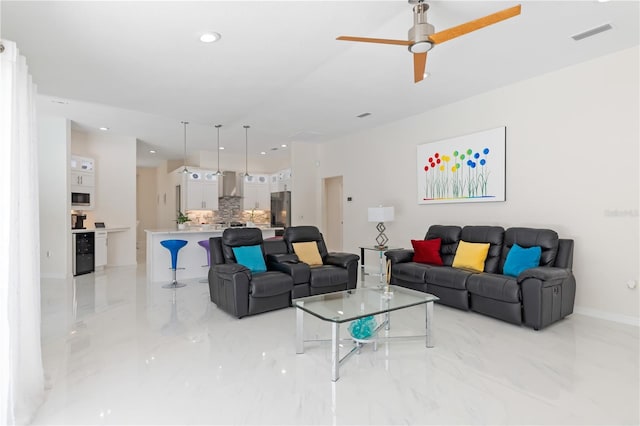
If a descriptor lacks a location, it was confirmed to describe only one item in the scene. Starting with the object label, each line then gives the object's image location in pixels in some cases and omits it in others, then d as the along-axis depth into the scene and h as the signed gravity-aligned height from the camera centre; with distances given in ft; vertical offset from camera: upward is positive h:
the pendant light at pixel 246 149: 24.67 +5.38
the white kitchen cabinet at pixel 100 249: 23.80 -2.81
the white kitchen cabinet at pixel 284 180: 31.19 +2.59
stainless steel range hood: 33.10 +2.30
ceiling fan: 8.57 +4.50
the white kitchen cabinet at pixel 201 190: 30.66 +1.60
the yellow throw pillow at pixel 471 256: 14.56 -2.01
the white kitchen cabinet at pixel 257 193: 34.30 +1.53
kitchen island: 20.20 -2.77
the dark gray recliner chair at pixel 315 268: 14.57 -2.61
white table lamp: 20.02 -0.33
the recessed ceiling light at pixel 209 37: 11.00 +5.42
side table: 19.52 -3.36
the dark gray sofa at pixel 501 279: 11.63 -2.63
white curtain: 6.19 -0.77
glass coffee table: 8.56 -2.71
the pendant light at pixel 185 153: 22.75 +5.18
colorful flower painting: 16.49 +2.04
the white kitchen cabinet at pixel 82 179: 23.27 +2.02
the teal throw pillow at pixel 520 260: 12.98 -1.93
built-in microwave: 23.11 +0.63
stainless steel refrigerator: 31.24 +0.03
